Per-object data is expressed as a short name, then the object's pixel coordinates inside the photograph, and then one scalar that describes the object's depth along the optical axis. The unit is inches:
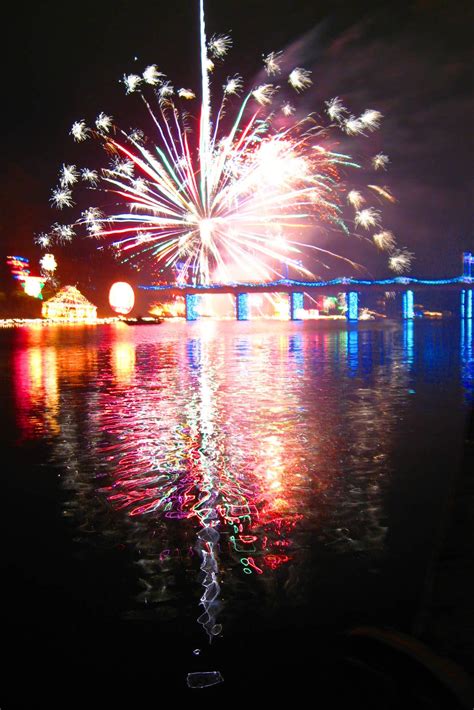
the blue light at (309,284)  6131.9
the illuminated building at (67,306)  6028.5
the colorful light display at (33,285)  5885.8
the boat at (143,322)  5162.4
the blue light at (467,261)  6934.1
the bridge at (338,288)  6171.3
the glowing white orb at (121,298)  5595.5
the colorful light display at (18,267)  5708.7
